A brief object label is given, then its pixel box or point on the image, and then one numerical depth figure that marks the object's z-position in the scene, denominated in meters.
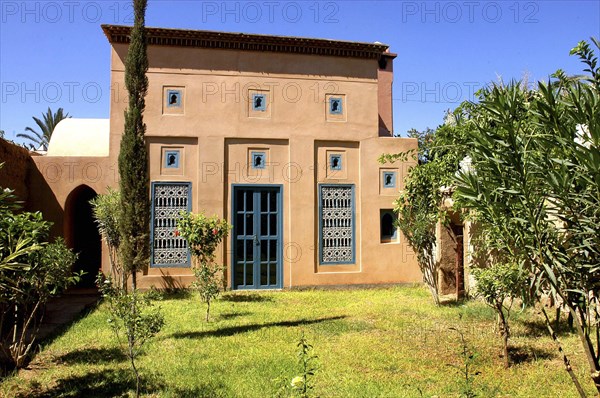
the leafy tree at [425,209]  10.10
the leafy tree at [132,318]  4.98
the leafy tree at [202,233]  10.37
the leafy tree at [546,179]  2.98
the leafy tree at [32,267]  5.03
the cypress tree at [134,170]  8.36
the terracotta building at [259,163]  12.01
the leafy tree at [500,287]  6.07
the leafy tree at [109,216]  10.74
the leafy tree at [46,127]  25.47
